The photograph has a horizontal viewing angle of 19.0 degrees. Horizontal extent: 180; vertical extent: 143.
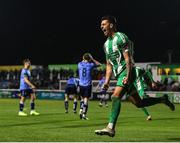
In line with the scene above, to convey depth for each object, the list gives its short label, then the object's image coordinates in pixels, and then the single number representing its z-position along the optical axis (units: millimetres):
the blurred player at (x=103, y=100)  34988
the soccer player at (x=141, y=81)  16047
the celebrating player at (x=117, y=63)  10555
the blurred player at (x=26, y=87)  23203
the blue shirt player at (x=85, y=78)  20375
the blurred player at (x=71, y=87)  26969
